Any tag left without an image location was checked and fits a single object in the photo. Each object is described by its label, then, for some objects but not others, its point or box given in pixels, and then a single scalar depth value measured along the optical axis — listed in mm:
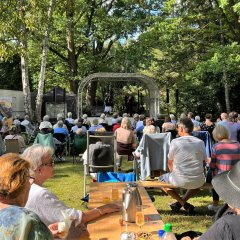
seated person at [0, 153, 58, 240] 1182
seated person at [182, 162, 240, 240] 1231
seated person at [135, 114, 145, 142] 7697
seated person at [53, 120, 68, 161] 7424
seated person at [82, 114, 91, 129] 8720
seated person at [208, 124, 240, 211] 3679
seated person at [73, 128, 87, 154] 7129
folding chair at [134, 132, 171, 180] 4718
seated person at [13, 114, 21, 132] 10123
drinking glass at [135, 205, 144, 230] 2028
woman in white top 1945
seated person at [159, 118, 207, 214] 3771
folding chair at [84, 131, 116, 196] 4747
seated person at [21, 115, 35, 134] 9855
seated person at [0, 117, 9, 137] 7906
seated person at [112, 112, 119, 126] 9012
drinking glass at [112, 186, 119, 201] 2693
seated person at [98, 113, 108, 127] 8553
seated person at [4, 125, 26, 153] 5960
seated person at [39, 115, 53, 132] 6514
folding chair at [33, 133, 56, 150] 6261
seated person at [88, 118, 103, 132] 7390
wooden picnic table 1977
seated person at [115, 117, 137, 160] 5697
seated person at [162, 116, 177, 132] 6665
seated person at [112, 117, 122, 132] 7770
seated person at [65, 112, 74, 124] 9628
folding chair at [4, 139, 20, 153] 5723
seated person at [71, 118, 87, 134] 7665
